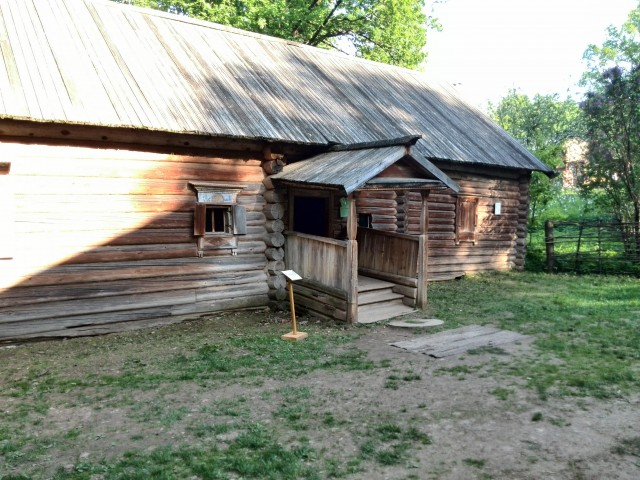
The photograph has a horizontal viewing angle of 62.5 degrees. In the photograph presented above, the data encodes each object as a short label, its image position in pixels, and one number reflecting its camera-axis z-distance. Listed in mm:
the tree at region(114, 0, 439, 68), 22078
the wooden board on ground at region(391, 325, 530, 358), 7527
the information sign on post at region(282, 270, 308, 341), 8117
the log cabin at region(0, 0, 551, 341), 8008
